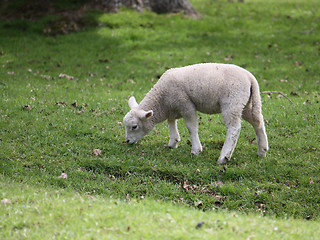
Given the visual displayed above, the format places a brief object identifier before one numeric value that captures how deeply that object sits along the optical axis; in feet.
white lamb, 55.77
